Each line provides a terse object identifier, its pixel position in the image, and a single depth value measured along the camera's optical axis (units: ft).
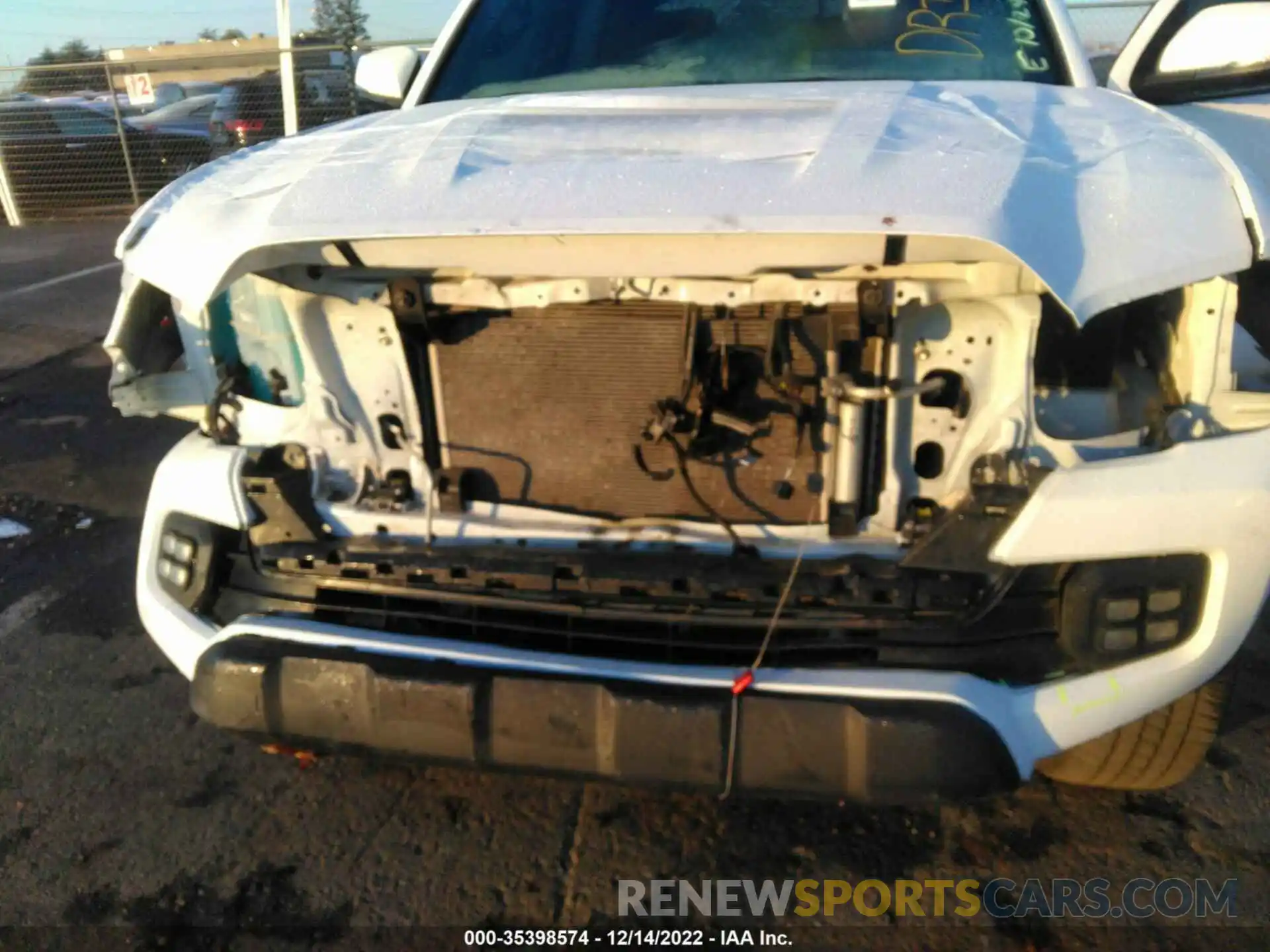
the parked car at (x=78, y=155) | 40.98
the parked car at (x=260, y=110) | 39.88
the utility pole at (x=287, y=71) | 29.94
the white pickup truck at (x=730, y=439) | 6.40
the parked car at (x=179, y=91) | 47.50
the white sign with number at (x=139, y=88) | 39.70
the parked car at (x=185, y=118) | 42.63
